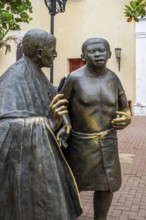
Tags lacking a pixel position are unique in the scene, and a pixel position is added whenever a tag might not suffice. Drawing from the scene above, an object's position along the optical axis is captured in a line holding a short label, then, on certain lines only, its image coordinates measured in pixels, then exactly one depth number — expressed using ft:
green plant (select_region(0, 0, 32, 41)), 12.51
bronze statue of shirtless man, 7.82
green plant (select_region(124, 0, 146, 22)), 13.33
